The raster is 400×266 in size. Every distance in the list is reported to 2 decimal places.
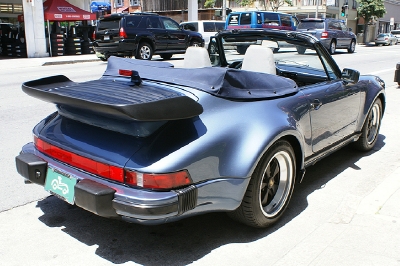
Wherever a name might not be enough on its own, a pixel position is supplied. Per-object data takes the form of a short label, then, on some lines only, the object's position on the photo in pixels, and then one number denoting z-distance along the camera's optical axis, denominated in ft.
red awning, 68.08
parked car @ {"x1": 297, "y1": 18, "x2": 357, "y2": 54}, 77.24
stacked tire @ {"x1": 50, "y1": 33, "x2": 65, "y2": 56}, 69.21
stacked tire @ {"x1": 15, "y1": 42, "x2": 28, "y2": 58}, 68.74
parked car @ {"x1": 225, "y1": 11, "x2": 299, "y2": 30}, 68.08
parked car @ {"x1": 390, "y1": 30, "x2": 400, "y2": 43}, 148.21
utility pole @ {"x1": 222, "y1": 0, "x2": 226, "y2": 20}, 107.51
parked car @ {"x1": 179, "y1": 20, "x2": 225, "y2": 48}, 76.16
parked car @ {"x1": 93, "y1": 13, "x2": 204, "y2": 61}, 54.65
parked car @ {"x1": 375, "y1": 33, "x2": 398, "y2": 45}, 131.85
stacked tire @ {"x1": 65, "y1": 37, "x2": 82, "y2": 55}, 71.36
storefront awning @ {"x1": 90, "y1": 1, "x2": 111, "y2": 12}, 156.97
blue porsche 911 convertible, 8.74
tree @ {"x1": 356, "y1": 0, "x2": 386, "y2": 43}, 148.05
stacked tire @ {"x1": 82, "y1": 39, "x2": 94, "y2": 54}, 73.92
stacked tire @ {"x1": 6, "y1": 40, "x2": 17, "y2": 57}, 69.77
